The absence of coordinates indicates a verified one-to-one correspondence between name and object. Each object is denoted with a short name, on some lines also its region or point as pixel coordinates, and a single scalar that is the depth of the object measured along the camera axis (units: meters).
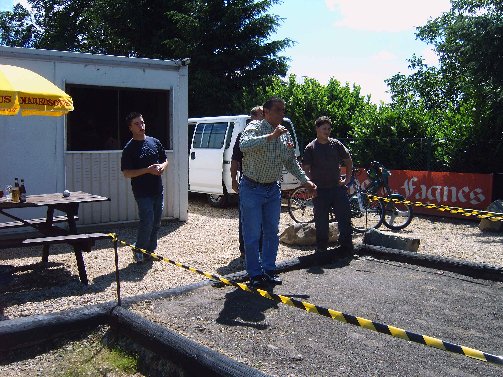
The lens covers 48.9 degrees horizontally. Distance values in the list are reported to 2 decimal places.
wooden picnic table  5.77
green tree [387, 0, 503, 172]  10.91
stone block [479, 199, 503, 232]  10.07
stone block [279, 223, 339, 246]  8.16
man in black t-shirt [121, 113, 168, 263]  6.65
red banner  11.35
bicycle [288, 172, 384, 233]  9.76
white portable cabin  8.48
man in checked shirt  5.34
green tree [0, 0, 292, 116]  22.33
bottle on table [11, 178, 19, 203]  6.18
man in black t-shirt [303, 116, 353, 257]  7.00
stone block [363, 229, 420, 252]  7.69
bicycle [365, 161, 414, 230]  9.91
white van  12.10
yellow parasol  5.47
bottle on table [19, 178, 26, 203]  6.29
